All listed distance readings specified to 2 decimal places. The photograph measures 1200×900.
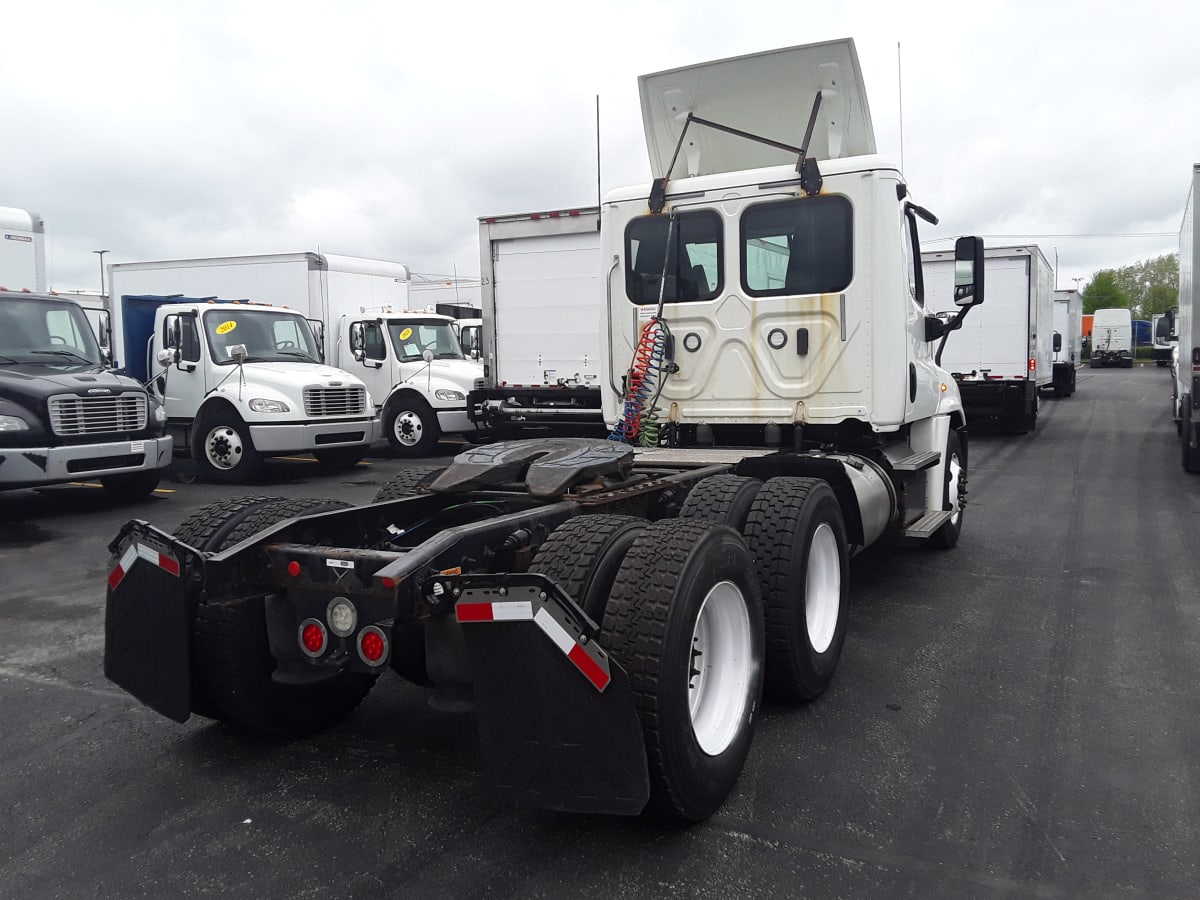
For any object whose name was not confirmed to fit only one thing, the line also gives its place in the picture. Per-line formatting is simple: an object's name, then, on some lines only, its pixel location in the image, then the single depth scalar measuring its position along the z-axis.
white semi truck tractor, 2.81
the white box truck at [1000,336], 16.47
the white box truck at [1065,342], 26.84
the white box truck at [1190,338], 10.65
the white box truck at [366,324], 15.19
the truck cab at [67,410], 9.26
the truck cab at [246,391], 12.27
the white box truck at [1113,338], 56.03
